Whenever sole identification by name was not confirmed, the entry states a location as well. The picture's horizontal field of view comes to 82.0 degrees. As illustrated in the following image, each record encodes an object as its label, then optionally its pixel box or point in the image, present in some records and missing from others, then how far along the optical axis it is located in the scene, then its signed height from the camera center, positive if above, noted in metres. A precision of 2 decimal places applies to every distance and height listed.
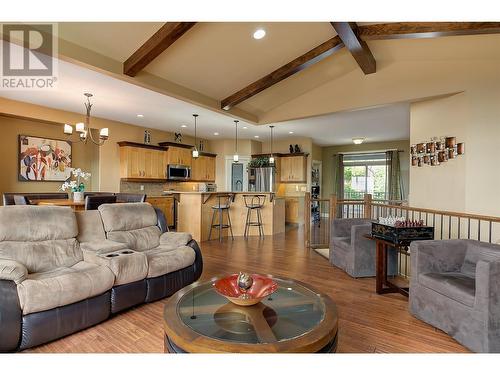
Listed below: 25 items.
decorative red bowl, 1.85 -0.72
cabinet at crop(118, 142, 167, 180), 6.95 +0.60
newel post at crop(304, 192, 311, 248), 5.56 -0.64
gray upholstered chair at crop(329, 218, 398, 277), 3.75 -0.89
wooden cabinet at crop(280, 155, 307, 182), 9.21 +0.62
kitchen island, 6.12 -0.62
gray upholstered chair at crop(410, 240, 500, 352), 2.00 -0.78
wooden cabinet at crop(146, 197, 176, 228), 7.47 -0.54
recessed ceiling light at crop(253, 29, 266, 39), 3.94 +2.13
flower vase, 4.87 -0.20
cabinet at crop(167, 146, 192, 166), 7.86 +0.85
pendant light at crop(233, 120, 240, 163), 9.29 +1.34
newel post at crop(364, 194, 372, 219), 4.86 -0.28
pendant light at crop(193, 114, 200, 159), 6.55 +0.75
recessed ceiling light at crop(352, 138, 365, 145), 9.02 +1.51
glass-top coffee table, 1.41 -0.78
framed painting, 5.79 +0.53
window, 10.06 +0.48
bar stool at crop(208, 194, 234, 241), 6.21 -0.53
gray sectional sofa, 2.07 -0.75
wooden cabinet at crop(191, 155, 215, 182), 8.67 +0.54
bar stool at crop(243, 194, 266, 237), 6.78 -0.43
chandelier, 4.74 +0.92
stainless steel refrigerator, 9.09 +0.25
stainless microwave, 7.82 +0.39
